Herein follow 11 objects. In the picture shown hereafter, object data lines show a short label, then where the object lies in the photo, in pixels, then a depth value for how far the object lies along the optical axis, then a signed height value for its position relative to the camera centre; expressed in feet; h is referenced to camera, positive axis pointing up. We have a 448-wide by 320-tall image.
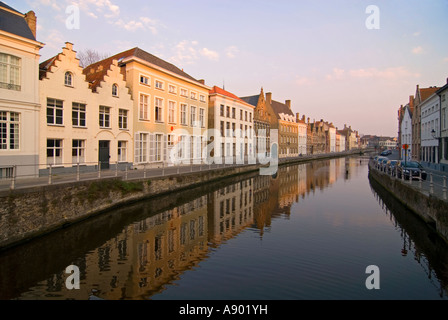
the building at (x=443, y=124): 75.70 +10.43
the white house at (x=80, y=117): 55.06 +10.25
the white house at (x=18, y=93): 45.83 +12.33
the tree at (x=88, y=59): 122.50 +48.38
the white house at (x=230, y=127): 121.08 +16.54
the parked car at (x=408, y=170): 57.17 -2.73
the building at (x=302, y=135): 232.53 +21.75
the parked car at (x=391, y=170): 64.47 -3.00
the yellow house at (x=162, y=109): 76.64 +17.40
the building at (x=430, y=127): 84.07 +11.20
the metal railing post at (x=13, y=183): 30.19 -2.86
